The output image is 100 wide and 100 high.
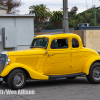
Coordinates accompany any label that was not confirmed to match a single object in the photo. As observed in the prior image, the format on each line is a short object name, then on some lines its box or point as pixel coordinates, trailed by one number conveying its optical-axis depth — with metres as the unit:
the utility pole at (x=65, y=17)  13.87
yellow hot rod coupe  8.16
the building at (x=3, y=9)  20.04
